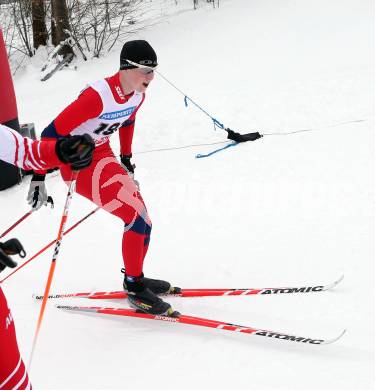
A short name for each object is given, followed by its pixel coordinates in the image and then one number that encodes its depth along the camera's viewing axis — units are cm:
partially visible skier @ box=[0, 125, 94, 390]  173
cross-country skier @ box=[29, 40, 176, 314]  289
